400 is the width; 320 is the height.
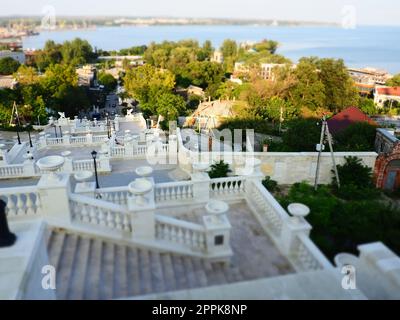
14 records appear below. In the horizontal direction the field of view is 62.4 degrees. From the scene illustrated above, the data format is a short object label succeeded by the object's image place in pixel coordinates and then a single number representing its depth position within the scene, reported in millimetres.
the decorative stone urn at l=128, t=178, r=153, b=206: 6816
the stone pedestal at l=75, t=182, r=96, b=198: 7984
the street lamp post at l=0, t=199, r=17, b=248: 5250
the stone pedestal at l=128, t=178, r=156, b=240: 6805
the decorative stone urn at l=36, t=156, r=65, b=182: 6754
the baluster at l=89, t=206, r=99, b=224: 7078
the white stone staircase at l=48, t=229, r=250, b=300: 5848
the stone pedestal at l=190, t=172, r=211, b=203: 8930
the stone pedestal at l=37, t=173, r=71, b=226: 6656
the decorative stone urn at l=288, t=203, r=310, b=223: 6887
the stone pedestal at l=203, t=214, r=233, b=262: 6957
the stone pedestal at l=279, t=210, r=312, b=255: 6953
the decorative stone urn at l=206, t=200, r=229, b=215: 6941
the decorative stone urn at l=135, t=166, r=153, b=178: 8711
